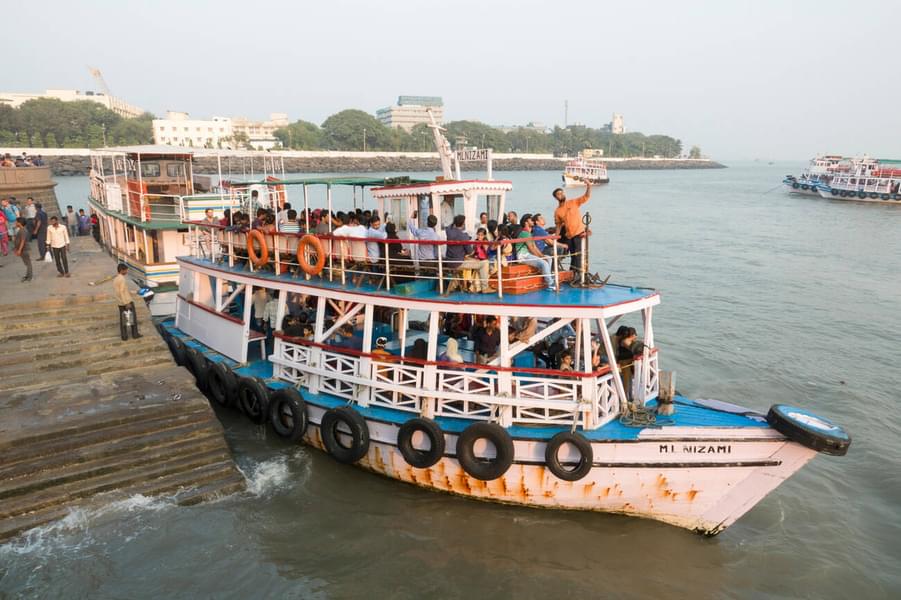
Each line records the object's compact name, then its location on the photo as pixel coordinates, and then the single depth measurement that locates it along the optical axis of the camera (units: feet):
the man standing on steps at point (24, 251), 47.32
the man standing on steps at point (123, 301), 38.60
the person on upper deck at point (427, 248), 30.86
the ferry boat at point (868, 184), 197.36
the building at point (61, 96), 520.01
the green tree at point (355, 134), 426.92
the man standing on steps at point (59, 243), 48.60
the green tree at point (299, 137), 407.03
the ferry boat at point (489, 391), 25.49
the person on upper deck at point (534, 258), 29.40
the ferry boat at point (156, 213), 60.13
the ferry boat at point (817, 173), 229.45
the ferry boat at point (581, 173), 263.29
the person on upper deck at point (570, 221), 30.68
